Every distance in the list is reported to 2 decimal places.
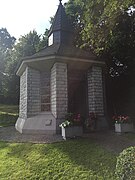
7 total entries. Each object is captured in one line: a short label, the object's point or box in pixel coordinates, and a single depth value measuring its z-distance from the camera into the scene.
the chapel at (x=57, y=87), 7.51
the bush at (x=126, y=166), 2.62
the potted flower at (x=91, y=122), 7.24
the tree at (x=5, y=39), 32.93
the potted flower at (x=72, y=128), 5.90
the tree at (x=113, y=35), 7.37
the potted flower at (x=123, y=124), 6.51
